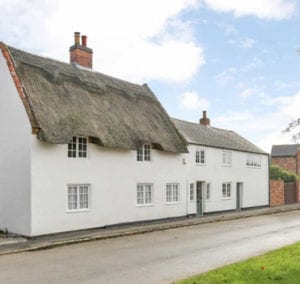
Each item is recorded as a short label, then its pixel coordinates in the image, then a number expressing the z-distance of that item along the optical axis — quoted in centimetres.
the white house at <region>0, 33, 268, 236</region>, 1338
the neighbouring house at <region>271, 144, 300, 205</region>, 4469
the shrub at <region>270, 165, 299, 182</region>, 3223
